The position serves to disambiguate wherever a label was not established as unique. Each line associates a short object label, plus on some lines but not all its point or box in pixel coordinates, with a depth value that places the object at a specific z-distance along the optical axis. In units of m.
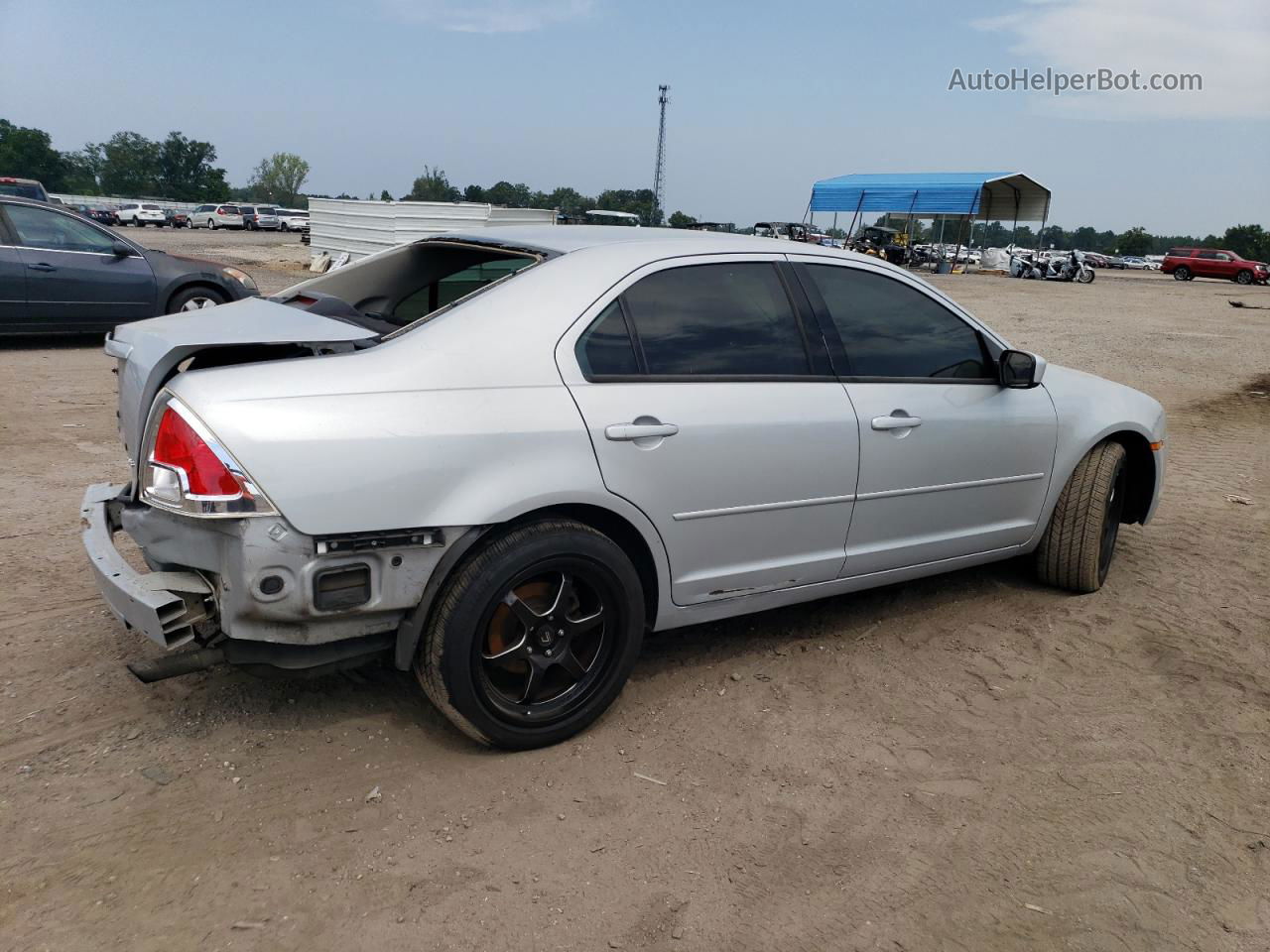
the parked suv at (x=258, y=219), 49.88
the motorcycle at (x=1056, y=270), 36.09
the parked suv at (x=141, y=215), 48.53
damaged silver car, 2.73
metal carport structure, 35.41
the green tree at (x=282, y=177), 114.38
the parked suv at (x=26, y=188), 24.20
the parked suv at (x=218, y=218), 49.75
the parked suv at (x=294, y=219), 50.50
